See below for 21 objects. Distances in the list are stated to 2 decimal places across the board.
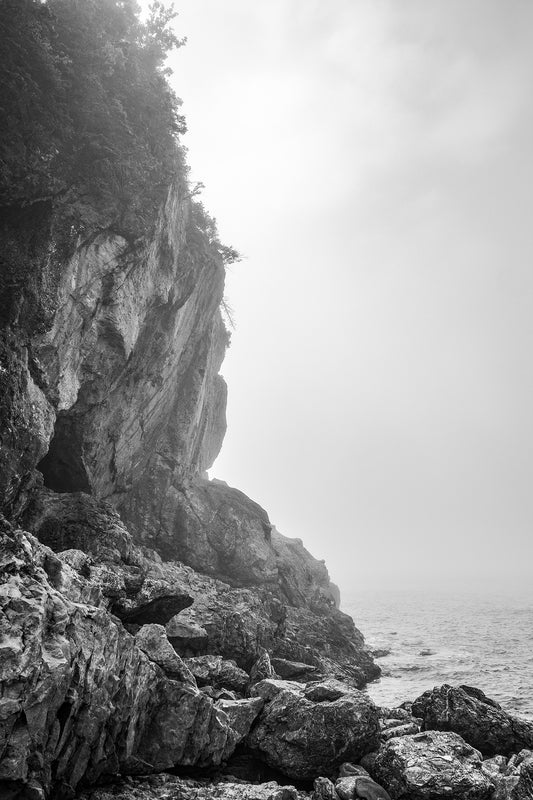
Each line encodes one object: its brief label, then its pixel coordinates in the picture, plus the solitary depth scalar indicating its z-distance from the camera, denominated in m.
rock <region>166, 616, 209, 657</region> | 23.14
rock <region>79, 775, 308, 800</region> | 11.78
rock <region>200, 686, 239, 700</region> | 18.45
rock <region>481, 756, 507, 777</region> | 15.30
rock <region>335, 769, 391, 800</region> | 14.19
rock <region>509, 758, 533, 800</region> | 13.91
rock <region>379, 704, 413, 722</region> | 20.89
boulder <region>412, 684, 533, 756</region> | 18.42
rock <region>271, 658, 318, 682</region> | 26.77
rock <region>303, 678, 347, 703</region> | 18.92
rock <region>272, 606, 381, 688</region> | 31.00
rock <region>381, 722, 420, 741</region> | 18.08
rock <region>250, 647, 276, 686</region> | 22.73
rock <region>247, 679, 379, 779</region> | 16.02
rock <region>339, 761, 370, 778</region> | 15.59
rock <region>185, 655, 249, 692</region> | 20.30
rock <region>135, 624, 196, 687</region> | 16.05
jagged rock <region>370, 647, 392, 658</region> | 44.47
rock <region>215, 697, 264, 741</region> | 16.77
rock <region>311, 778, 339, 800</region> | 13.96
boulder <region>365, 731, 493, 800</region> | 14.02
